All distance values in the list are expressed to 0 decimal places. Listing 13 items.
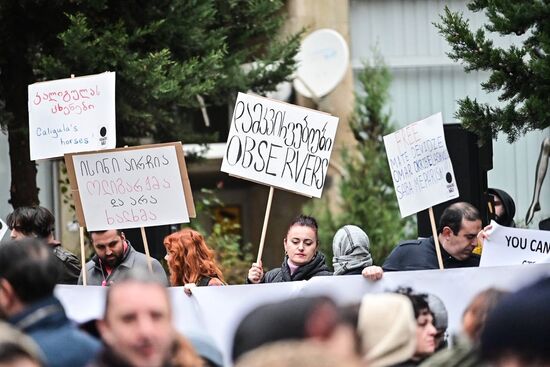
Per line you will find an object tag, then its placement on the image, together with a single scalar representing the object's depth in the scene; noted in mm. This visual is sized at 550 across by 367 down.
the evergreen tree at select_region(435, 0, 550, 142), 12286
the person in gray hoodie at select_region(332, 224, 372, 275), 10992
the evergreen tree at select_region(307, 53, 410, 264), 23115
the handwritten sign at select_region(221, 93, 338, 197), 11884
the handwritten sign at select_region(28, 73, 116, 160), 11970
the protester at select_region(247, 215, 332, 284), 10944
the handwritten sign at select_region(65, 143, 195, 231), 11308
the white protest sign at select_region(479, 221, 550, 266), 10774
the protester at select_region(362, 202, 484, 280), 11222
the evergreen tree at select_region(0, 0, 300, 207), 15807
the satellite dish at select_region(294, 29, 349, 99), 23825
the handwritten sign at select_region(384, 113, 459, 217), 11653
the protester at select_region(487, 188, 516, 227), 14540
